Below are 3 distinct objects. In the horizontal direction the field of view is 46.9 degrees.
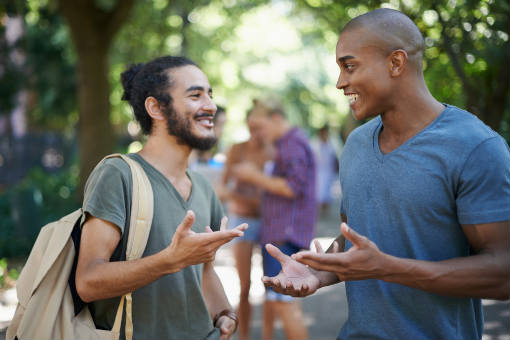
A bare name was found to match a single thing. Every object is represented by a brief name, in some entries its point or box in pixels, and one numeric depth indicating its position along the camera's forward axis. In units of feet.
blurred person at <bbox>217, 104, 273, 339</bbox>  19.45
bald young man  7.22
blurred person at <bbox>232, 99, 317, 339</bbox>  17.77
